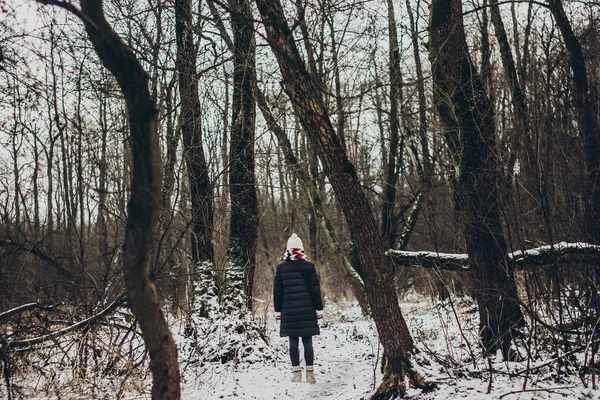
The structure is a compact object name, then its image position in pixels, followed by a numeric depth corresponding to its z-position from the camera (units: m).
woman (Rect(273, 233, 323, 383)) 6.78
